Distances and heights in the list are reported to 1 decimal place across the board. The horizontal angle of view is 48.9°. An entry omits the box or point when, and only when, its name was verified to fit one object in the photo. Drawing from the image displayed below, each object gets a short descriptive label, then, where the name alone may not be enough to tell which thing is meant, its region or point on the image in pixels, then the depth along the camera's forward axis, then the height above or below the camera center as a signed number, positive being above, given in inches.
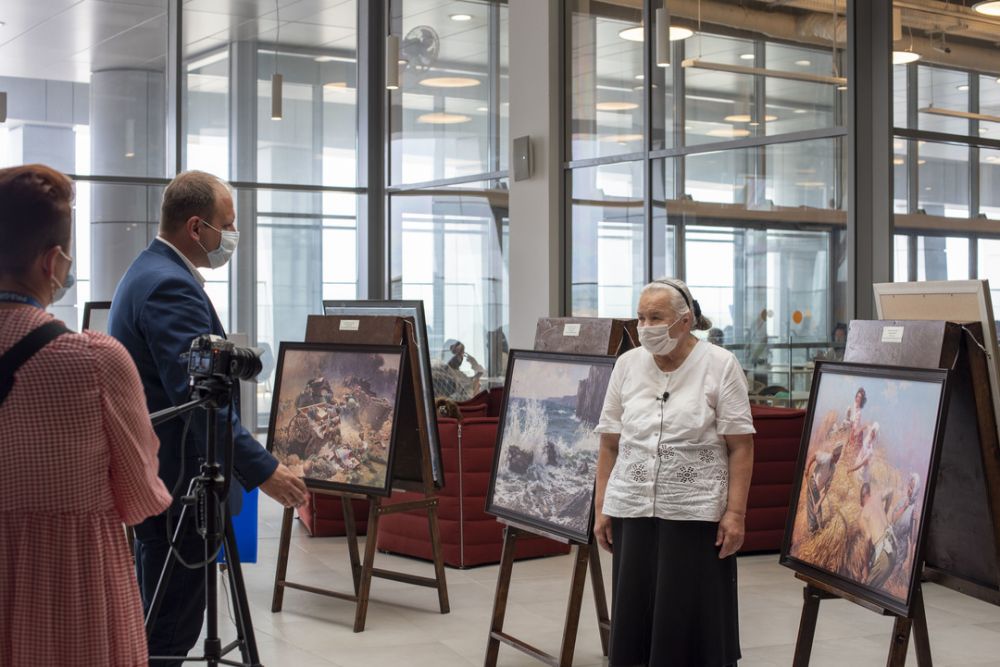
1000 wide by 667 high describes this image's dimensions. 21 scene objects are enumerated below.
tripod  105.8 -18.9
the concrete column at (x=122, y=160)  381.7 +55.4
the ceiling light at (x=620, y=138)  306.7 +51.2
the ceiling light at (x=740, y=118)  272.1 +50.3
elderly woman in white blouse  130.6 -21.3
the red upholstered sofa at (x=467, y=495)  235.0 -37.8
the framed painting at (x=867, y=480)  114.3 -17.9
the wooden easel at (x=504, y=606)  154.9 -42.7
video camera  104.7 -4.0
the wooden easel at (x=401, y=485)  194.1 -30.2
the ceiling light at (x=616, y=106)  308.5 +60.6
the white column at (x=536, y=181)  328.5 +41.9
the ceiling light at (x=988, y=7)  231.8 +66.2
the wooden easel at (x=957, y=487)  121.0 -19.0
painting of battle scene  193.8 -17.3
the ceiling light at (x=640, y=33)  291.0 +78.4
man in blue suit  116.3 -9.2
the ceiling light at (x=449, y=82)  373.7 +82.5
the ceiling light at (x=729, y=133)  273.9 +47.2
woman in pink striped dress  77.0 -9.3
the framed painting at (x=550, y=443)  154.6 -18.3
